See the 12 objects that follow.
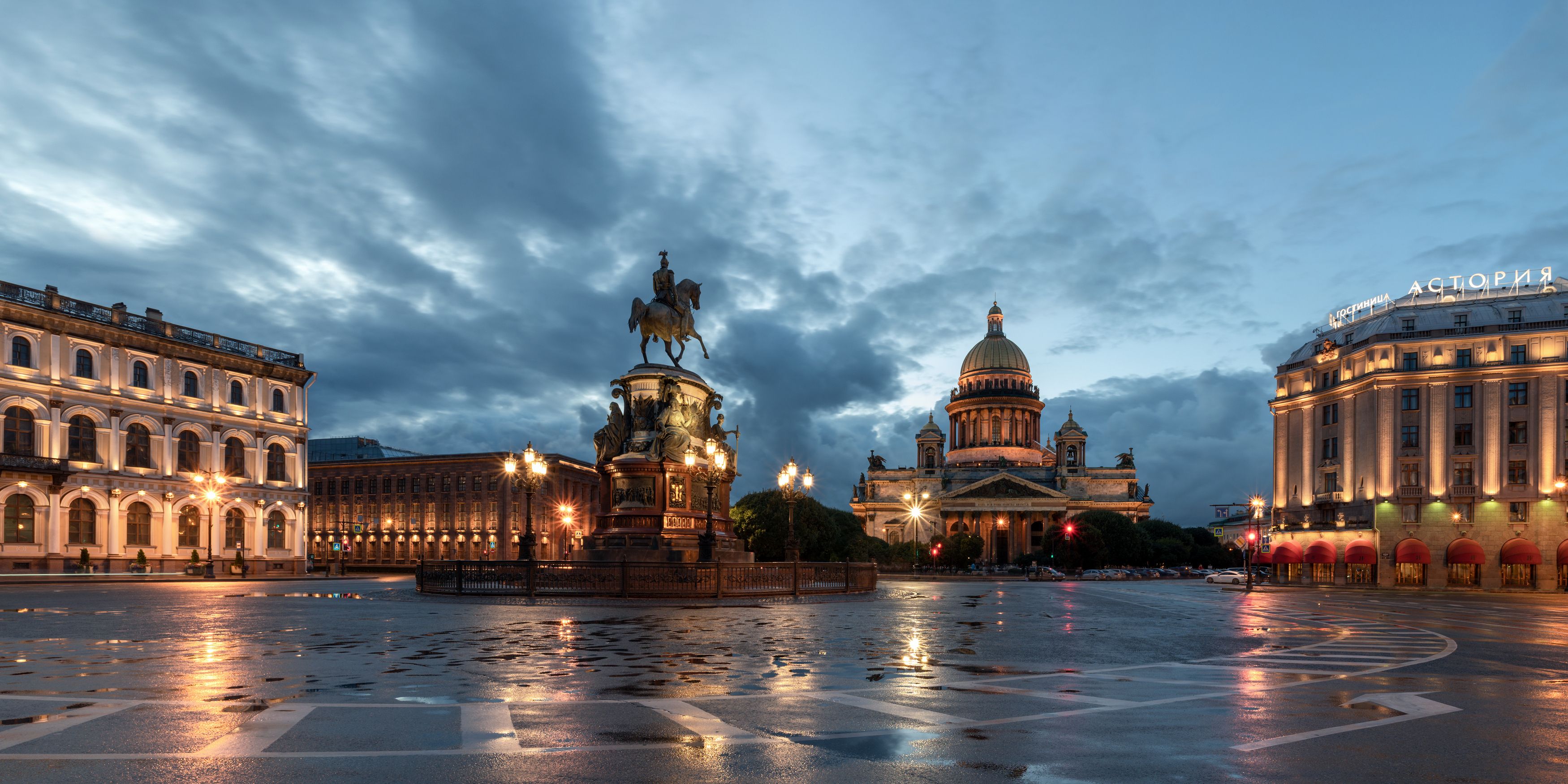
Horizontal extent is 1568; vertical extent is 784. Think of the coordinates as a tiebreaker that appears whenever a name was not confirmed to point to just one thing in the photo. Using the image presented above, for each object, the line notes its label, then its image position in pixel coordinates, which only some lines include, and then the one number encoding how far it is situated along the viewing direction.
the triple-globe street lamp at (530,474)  35.28
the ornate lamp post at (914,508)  125.12
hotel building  70.44
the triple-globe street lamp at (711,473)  33.34
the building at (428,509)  111.31
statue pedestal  35.88
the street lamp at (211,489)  69.38
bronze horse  38.94
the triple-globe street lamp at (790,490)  38.09
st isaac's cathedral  160.50
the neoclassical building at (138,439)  61.69
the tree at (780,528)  86.31
